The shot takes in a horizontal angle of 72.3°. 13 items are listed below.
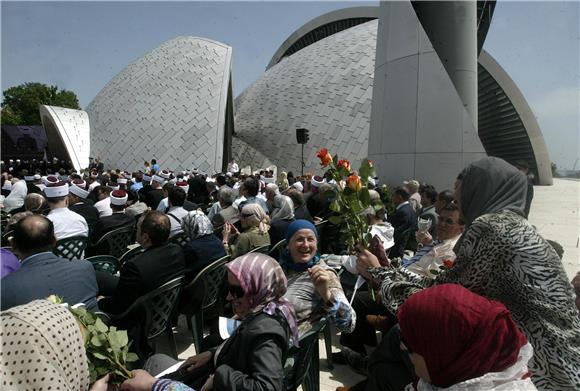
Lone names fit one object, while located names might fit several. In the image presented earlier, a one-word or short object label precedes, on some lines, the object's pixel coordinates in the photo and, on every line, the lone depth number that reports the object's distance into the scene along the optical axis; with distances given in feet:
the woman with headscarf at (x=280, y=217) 15.08
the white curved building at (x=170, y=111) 69.62
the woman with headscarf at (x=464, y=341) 3.60
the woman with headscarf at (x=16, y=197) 23.00
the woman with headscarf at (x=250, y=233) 14.09
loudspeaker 53.83
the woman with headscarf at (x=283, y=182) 38.61
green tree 165.37
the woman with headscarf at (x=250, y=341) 5.40
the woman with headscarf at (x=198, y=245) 12.15
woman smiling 7.50
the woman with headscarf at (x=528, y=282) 5.27
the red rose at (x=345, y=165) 7.65
